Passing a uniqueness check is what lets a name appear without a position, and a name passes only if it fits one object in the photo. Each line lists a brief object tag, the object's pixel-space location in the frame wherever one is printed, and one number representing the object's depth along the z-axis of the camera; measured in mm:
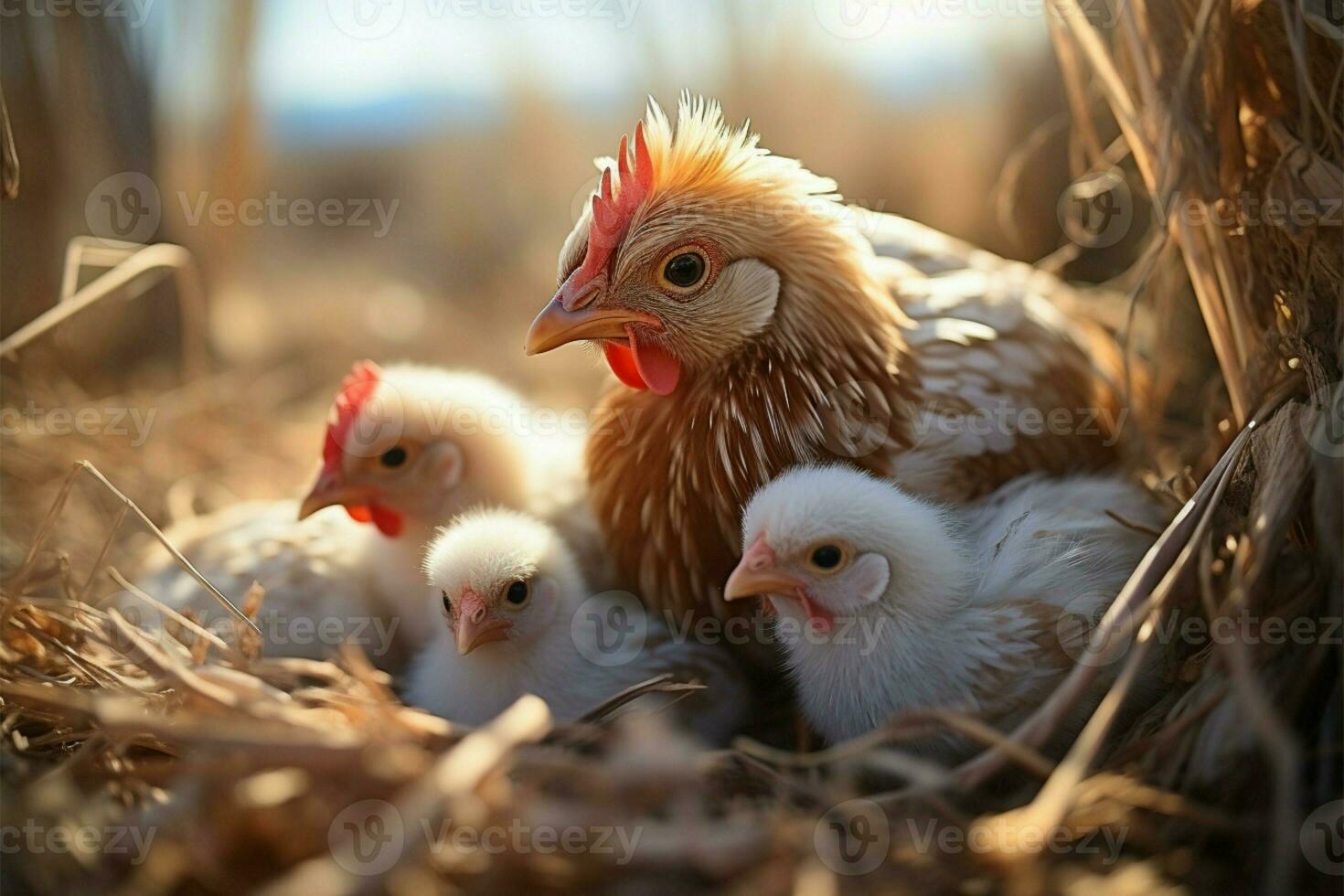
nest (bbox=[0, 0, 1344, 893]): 436
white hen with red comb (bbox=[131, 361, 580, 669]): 553
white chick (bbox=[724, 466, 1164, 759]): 486
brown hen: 517
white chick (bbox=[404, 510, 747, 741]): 516
